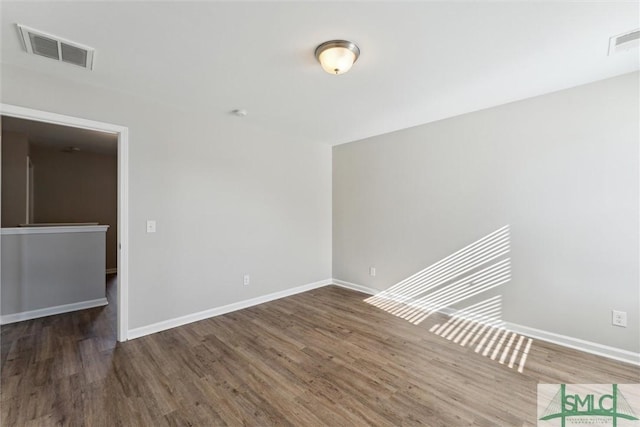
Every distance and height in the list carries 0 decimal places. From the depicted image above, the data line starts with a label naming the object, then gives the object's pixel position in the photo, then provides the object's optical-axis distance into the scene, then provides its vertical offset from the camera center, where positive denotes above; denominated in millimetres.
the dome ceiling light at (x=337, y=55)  1867 +1144
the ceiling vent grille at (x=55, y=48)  1779 +1177
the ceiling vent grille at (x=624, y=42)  1830 +1232
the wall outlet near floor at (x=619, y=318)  2303 -923
